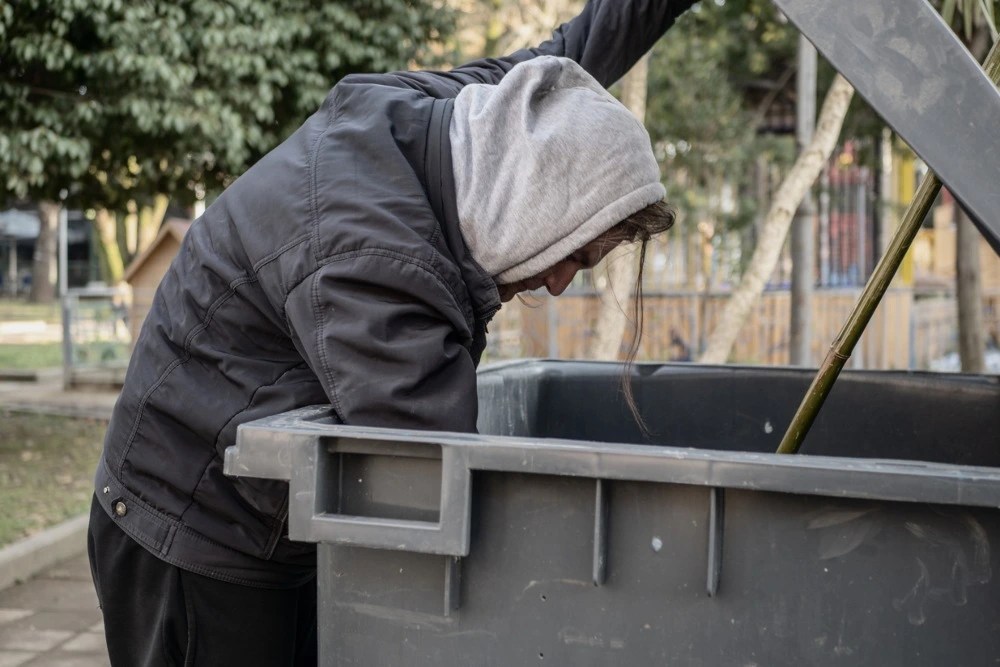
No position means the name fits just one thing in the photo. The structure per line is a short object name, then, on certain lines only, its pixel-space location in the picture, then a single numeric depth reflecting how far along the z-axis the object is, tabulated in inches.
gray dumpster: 47.8
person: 58.5
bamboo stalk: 66.8
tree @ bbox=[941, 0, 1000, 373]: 309.9
